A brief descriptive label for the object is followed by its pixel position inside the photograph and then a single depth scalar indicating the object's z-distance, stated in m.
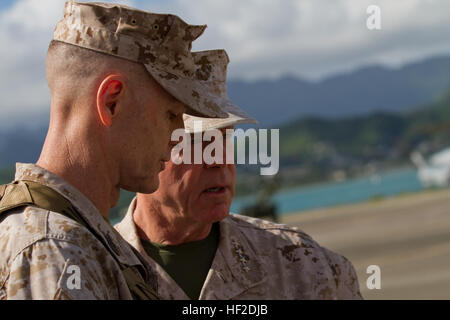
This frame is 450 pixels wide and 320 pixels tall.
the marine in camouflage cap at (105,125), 2.06
